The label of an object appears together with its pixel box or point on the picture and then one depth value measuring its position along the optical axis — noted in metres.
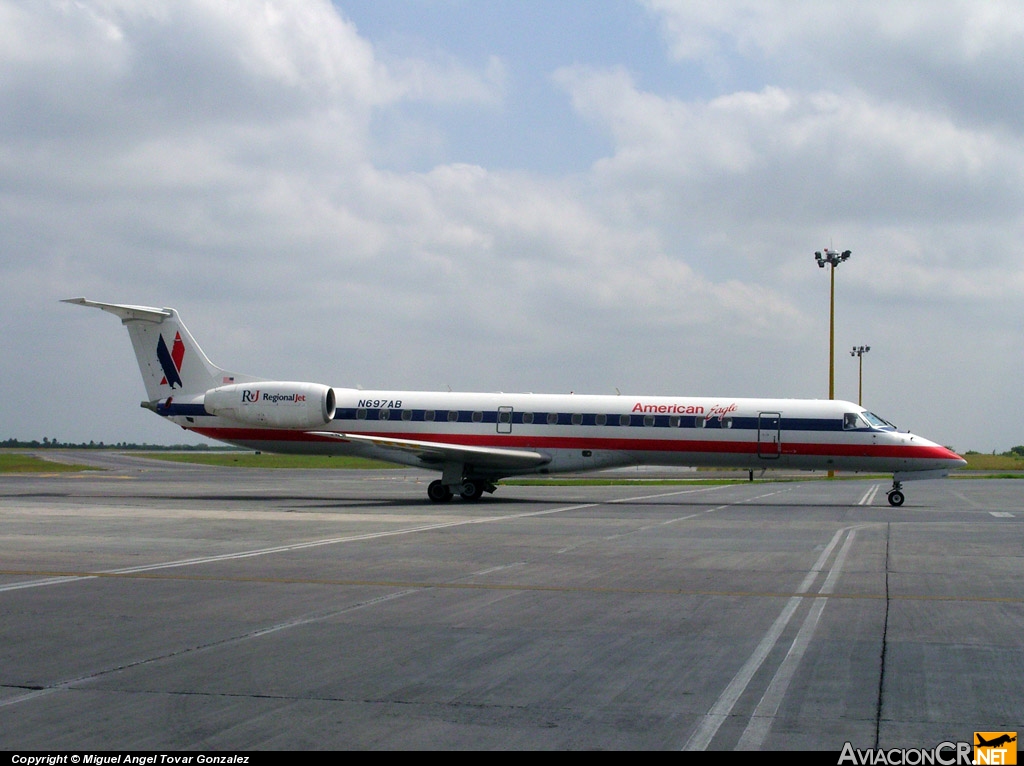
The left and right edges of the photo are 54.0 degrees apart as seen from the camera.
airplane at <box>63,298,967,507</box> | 30.92
